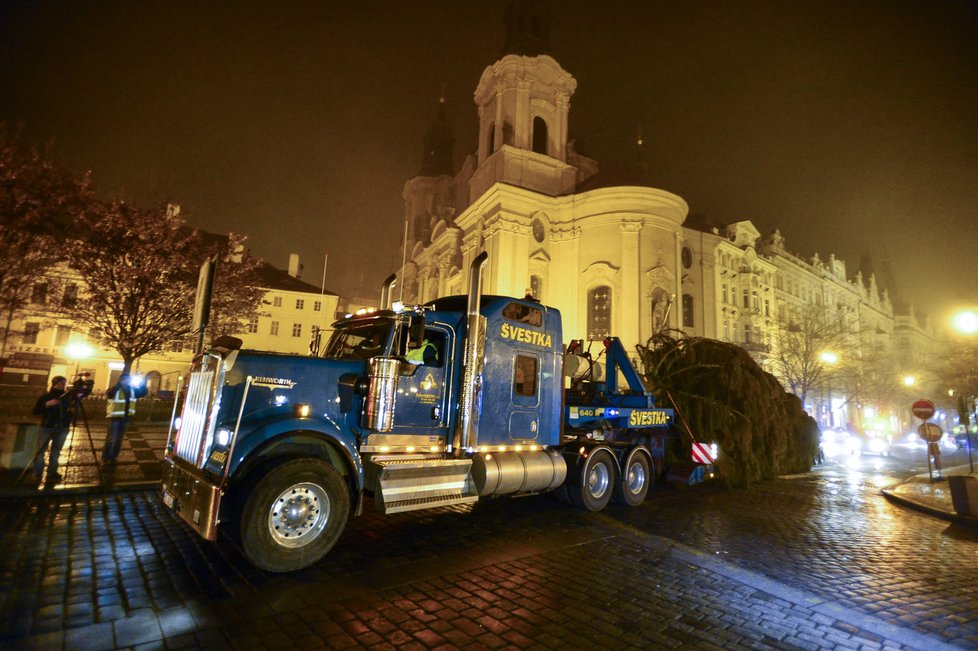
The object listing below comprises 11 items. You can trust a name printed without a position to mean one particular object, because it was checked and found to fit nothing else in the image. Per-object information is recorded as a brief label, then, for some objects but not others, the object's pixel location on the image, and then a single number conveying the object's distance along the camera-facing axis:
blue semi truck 5.07
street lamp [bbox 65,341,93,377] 31.66
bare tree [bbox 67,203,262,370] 16.77
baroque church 34.41
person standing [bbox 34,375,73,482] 8.85
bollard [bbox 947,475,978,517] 9.37
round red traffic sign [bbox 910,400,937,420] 15.05
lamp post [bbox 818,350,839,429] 31.01
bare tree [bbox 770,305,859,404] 31.31
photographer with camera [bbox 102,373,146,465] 10.01
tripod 8.61
